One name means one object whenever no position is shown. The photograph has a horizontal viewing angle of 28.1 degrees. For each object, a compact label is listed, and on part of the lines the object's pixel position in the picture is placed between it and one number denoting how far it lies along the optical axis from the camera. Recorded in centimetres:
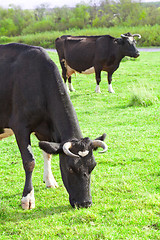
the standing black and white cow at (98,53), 1351
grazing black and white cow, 405
